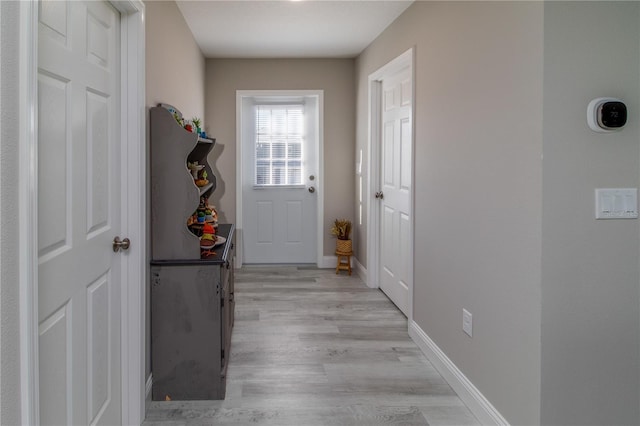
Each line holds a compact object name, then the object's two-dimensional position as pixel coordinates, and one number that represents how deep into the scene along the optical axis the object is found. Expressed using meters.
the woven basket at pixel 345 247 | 5.55
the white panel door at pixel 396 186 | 4.04
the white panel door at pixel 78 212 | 1.52
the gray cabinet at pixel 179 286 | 2.53
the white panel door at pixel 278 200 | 6.00
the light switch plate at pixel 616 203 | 1.92
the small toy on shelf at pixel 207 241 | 2.79
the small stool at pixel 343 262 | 5.56
